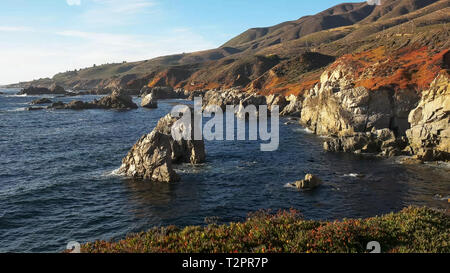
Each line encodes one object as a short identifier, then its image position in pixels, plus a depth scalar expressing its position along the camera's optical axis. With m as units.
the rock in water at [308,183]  38.00
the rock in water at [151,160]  40.16
